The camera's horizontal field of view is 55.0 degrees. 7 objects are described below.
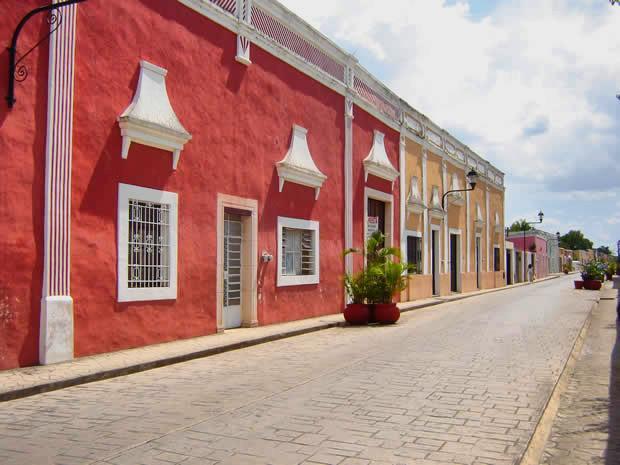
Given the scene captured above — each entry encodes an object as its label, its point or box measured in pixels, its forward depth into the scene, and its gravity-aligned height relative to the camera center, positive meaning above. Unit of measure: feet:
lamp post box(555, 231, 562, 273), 275.80 -1.20
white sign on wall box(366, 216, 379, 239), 57.52 +3.45
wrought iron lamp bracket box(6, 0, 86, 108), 24.42 +8.29
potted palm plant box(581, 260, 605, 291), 100.07 -2.83
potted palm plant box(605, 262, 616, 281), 157.58 -2.78
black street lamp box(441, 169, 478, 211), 81.00 +10.64
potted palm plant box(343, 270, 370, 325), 45.93 -3.49
